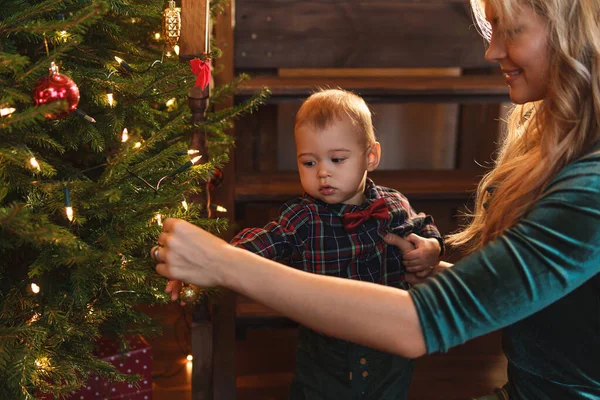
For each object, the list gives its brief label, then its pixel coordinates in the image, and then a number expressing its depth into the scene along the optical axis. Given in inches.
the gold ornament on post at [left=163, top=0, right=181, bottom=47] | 68.9
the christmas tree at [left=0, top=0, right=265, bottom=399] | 49.8
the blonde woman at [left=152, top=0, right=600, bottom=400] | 38.1
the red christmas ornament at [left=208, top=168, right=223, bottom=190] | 88.1
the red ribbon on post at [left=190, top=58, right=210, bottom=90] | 68.4
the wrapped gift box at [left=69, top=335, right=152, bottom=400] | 77.0
